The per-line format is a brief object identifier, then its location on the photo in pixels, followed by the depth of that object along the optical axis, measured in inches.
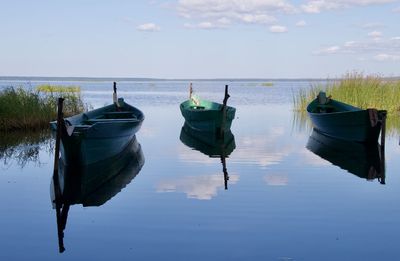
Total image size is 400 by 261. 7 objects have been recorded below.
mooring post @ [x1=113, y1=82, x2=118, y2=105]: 795.3
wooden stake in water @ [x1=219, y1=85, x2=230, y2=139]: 778.8
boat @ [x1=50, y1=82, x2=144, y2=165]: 463.5
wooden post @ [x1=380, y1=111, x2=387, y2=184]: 588.7
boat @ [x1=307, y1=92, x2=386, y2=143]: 663.1
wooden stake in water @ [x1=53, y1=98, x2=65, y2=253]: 375.9
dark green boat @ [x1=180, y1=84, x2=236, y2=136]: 788.0
